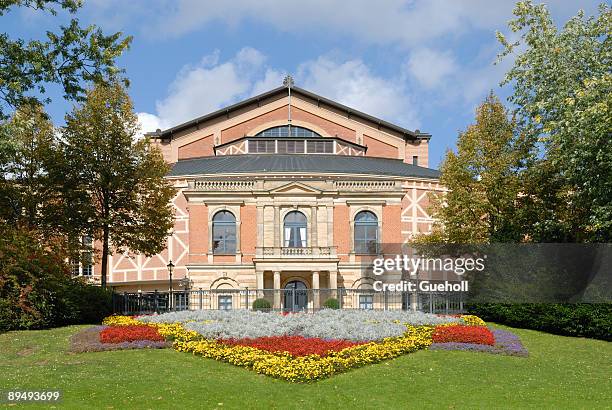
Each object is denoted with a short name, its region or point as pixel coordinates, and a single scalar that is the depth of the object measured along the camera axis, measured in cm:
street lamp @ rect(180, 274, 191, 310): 3835
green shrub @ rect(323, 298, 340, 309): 3619
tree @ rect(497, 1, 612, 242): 2588
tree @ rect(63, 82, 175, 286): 3250
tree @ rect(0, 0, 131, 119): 1894
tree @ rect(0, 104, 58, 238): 3173
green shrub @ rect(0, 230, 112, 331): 2488
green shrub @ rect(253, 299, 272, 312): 3588
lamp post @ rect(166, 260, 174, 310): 3550
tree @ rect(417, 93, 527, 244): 3269
